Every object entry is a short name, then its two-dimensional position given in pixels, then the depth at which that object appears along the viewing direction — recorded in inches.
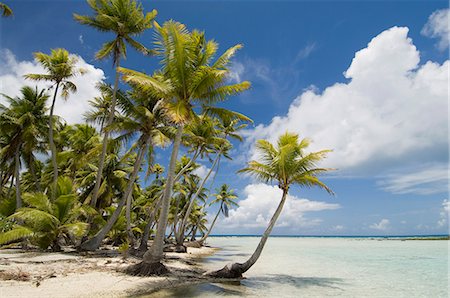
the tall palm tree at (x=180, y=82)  408.5
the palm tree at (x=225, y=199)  1694.1
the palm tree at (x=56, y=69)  689.6
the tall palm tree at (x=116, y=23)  637.3
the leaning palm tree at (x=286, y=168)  492.4
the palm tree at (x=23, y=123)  765.9
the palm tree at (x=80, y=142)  844.0
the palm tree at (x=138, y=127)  621.9
